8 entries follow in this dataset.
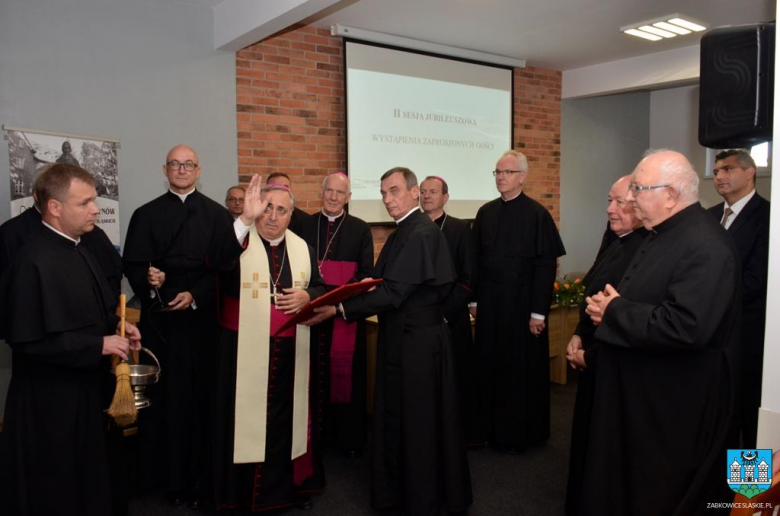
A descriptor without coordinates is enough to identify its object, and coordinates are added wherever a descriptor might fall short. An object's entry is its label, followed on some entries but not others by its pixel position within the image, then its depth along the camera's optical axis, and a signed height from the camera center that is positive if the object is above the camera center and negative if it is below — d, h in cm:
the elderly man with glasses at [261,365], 299 -72
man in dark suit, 330 -12
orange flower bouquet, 582 -68
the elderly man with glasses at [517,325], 422 -72
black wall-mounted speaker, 239 +58
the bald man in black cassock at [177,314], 337 -52
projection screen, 591 +111
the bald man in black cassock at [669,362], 218 -53
